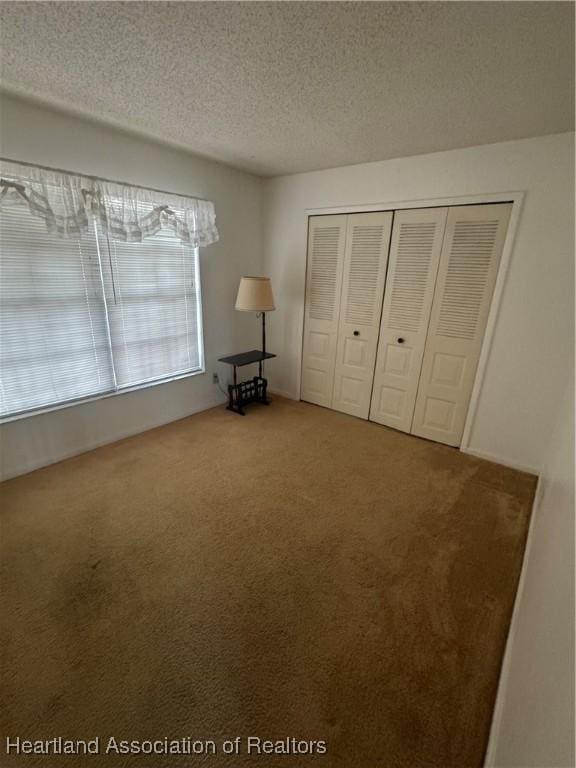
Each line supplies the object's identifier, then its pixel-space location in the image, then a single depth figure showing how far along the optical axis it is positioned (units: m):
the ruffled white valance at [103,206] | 2.01
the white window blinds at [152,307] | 2.64
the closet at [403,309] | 2.57
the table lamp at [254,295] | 3.16
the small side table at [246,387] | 3.47
